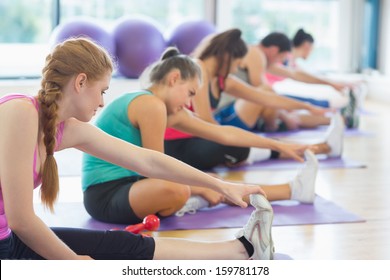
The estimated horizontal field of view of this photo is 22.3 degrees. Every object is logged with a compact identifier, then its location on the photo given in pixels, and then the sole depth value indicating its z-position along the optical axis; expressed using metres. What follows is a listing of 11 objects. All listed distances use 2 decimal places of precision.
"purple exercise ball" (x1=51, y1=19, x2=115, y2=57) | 8.35
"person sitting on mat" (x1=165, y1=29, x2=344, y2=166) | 4.97
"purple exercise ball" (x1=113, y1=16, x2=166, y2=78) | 8.67
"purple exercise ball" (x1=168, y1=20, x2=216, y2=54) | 9.02
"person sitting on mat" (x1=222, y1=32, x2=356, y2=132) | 6.66
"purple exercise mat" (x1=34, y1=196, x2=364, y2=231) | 3.90
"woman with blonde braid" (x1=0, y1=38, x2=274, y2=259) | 2.37
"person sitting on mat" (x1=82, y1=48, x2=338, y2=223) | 3.70
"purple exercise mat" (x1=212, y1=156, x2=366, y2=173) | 5.61
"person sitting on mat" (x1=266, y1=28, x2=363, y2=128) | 7.38
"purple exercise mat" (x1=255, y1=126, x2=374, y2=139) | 7.11
